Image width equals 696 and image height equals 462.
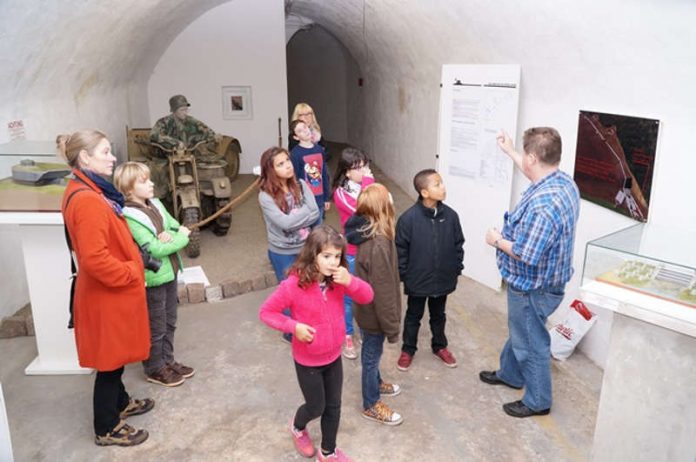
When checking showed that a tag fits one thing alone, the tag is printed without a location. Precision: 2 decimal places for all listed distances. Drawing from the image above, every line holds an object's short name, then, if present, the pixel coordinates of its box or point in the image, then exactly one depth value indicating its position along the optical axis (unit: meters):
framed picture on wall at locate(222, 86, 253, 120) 10.50
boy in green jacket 3.76
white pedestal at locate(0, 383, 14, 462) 2.81
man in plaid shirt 3.50
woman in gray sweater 4.40
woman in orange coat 3.16
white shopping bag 4.64
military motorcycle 7.01
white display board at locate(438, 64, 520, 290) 5.75
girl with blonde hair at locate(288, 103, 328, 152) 5.79
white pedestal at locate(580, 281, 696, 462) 2.68
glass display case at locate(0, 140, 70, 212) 4.12
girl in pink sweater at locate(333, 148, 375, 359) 4.49
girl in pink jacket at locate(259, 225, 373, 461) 2.99
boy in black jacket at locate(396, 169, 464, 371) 4.16
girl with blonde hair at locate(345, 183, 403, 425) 3.58
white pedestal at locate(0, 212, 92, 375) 4.28
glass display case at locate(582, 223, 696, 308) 2.66
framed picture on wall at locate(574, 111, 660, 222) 3.95
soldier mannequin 7.42
